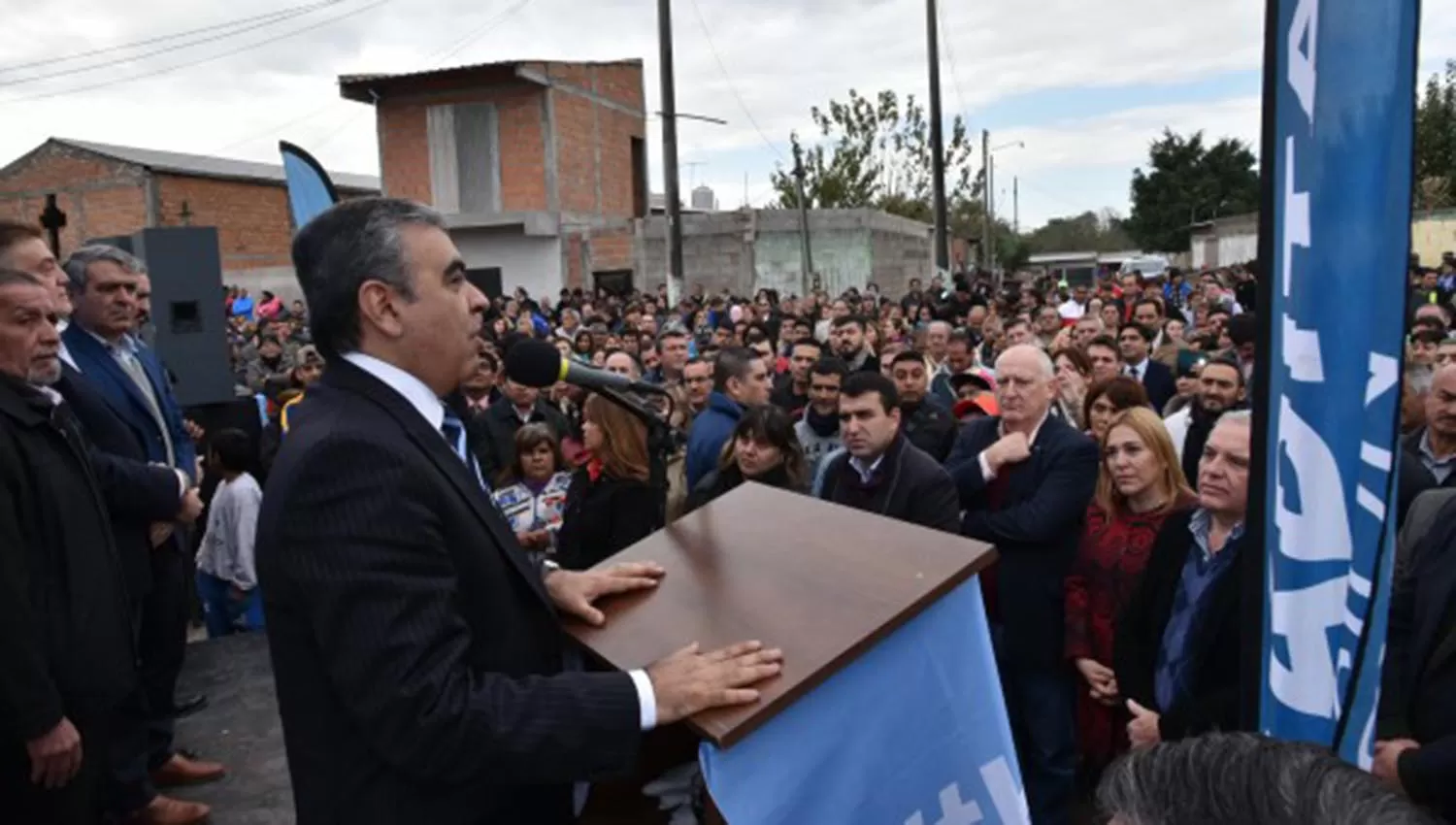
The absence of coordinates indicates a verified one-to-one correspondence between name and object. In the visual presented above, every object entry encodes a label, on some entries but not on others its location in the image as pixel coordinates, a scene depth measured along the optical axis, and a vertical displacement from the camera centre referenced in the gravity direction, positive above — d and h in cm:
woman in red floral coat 340 -80
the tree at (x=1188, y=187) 5278 +664
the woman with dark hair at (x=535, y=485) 479 -76
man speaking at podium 141 -41
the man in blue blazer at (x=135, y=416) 355 -26
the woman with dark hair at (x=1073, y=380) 586 -40
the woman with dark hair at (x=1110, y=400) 484 -43
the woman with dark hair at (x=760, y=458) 421 -57
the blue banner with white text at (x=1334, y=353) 139 -7
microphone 196 -8
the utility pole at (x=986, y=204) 4469 +546
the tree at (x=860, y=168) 3575 +569
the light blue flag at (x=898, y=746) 142 -65
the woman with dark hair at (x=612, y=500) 408 -70
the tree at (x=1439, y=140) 3412 +567
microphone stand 201 -20
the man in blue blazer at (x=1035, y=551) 367 -88
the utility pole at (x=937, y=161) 2045 +325
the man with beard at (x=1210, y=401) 507 -46
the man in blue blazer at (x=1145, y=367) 714 -40
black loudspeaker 664 +24
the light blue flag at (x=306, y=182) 553 +88
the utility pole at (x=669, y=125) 1786 +363
